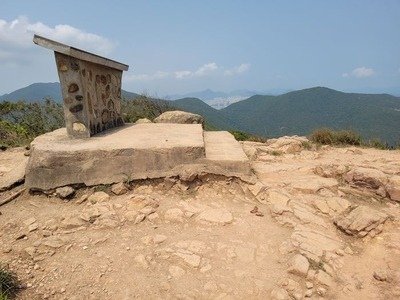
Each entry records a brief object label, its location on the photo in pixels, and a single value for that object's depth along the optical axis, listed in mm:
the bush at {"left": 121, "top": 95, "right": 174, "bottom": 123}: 13062
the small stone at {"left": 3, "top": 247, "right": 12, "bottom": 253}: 3483
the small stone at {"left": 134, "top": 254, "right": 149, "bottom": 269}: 3311
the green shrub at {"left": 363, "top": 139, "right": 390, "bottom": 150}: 8597
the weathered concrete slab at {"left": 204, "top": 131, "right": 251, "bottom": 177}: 4848
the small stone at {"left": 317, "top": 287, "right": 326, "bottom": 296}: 3063
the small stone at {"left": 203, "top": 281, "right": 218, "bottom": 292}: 3053
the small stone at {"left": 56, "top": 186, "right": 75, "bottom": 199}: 4384
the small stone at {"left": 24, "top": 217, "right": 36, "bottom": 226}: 3946
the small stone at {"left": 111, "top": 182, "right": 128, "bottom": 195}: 4465
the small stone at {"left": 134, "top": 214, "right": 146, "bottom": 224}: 4004
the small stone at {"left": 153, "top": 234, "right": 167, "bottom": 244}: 3663
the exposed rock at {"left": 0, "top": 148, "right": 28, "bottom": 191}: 4718
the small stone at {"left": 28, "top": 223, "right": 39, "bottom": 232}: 3843
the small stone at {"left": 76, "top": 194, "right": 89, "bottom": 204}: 4375
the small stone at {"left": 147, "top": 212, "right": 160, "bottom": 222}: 4068
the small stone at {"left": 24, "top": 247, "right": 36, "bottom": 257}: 3446
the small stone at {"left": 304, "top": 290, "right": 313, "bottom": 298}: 3036
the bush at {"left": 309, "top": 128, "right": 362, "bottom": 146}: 8861
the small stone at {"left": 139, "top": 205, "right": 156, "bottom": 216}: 4152
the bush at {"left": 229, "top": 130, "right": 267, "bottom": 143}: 10232
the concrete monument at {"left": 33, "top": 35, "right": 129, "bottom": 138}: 4699
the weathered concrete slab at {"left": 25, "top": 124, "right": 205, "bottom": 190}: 4402
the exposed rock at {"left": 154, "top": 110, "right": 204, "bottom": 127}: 9578
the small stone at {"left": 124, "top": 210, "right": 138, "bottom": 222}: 4039
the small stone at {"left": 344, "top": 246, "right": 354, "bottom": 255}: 3665
